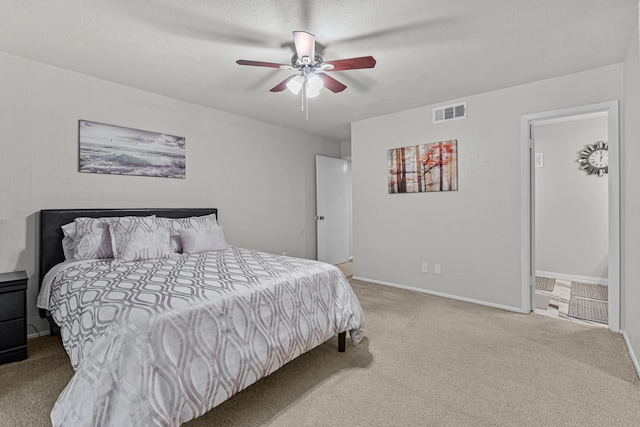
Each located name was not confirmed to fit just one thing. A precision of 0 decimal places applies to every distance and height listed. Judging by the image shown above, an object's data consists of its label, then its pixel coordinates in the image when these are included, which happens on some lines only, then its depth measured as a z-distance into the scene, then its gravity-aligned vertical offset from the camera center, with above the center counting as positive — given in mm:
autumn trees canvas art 3895 +611
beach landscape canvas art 3092 +684
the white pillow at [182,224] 3223 -95
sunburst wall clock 4477 +793
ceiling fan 2119 +1082
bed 1324 -567
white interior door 5605 +103
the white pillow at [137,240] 2711 -216
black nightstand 2301 -759
